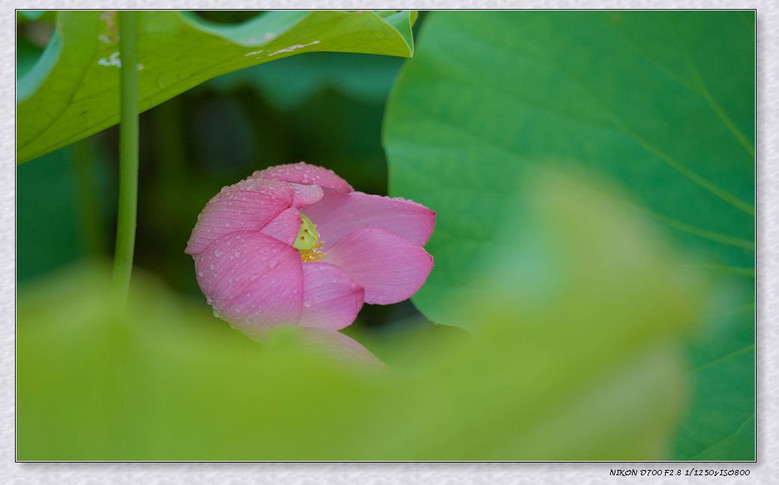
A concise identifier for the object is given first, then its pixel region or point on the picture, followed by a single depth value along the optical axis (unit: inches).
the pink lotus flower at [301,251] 101.3
